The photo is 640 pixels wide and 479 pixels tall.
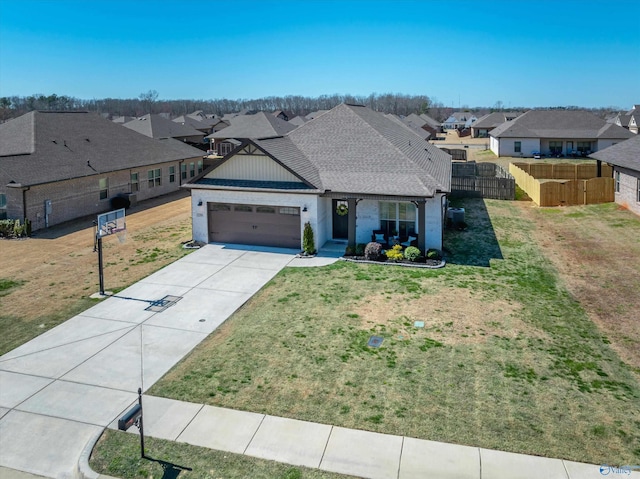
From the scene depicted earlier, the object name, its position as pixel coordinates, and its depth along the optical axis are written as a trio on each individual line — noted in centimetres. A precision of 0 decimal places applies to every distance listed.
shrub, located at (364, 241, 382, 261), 1978
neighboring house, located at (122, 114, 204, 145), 5156
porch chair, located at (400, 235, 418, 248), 2034
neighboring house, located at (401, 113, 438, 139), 8821
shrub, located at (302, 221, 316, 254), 2066
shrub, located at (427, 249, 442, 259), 1963
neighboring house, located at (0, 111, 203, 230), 2489
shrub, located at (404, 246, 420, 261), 1952
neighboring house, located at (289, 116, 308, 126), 7989
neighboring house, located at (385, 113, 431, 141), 6564
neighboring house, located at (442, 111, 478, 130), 13958
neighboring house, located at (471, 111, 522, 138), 9600
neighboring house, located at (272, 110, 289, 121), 9832
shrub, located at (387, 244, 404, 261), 1970
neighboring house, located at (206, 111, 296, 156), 5357
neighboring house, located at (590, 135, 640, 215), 2739
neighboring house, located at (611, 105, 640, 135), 7677
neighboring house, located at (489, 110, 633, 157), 5631
